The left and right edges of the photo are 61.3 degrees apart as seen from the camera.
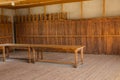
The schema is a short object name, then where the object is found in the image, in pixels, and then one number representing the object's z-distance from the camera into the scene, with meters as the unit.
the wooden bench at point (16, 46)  4.58
